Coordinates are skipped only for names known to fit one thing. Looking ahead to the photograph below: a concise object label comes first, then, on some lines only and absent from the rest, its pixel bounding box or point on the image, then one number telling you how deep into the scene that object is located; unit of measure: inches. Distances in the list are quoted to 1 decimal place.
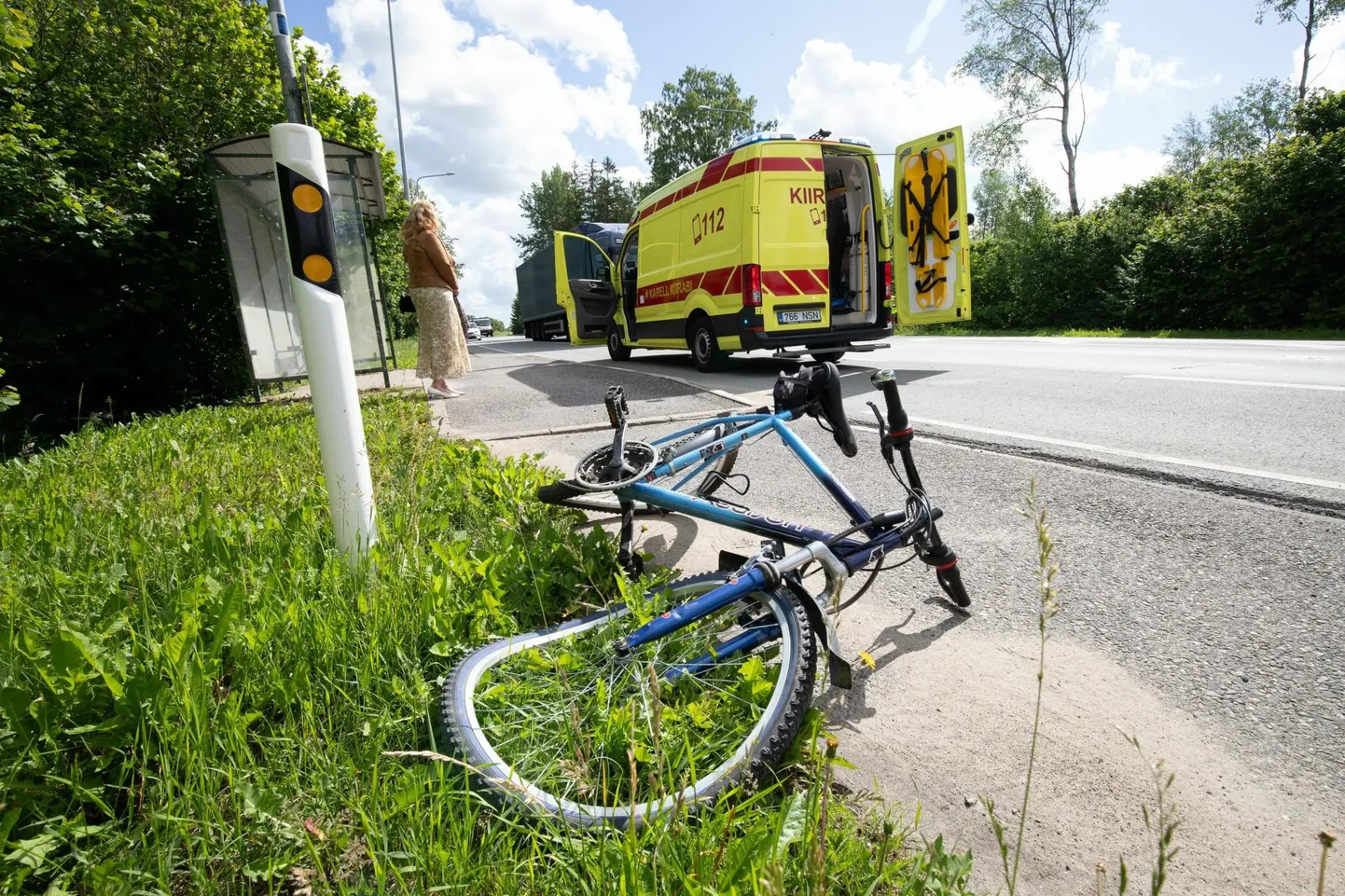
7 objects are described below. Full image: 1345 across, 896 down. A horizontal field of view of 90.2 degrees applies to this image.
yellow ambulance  337.1
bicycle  55.5
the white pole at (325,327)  87.5
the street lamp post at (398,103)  938.9
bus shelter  304.2
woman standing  300.7
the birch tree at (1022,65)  1130.5
